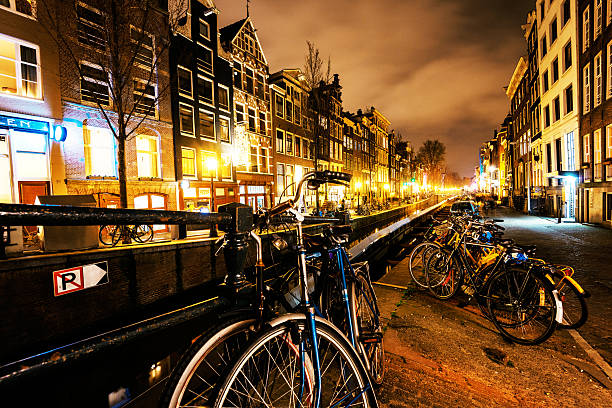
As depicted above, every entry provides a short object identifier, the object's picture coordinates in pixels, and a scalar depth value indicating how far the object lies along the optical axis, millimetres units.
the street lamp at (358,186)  45975
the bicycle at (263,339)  1260
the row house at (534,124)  23523
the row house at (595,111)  13500
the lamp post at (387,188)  62878
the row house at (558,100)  17000
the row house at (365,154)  47062
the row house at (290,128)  28250
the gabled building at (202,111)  18500
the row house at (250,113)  23812
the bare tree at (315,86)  27031
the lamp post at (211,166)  18125
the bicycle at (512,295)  3195
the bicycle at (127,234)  10804
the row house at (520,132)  29386
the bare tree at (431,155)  86562
